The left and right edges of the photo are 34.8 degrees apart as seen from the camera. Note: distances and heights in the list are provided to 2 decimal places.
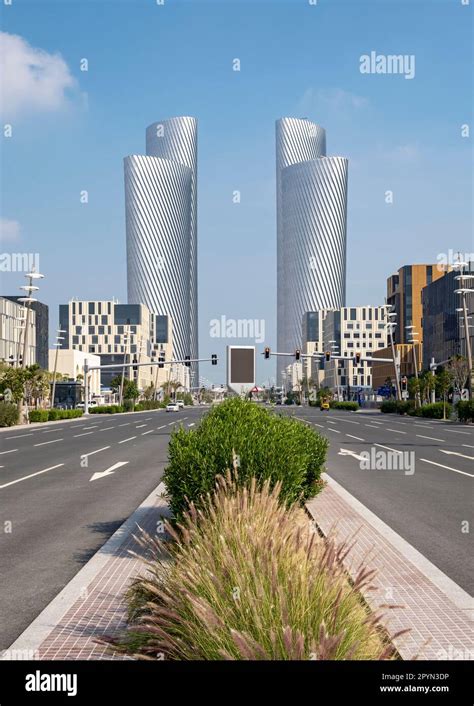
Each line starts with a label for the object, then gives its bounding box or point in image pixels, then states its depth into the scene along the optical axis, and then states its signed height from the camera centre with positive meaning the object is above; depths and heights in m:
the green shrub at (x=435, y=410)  60.53 -1.38
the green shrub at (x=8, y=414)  52.64 -1.51
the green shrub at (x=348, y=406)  96.75 -1.65
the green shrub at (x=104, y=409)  91.38 -2.00
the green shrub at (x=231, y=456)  9.18 -0.80
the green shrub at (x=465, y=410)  51.88 -1.12
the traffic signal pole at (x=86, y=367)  71.36 +2.54
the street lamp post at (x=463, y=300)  50.38 +6.92
